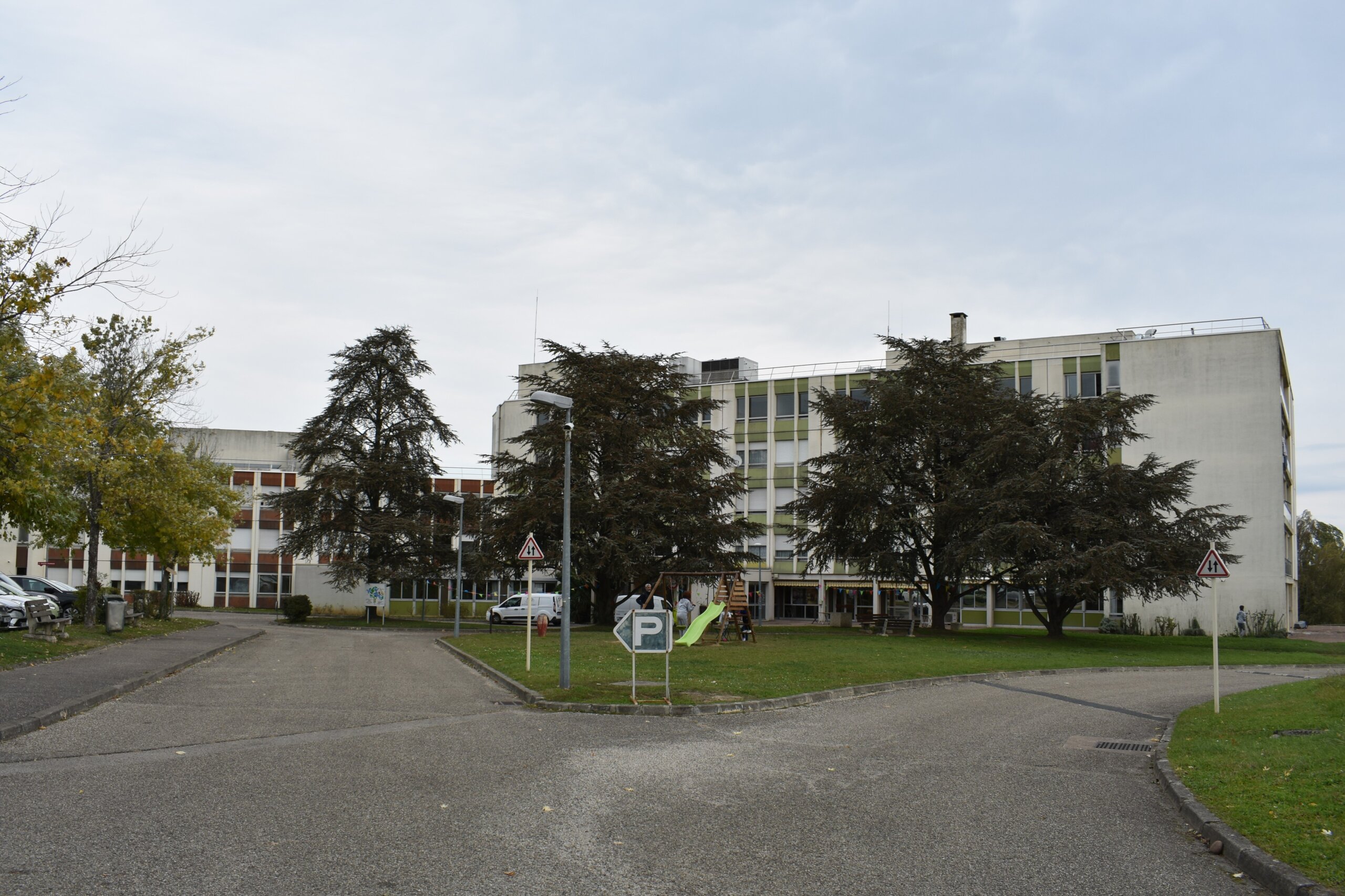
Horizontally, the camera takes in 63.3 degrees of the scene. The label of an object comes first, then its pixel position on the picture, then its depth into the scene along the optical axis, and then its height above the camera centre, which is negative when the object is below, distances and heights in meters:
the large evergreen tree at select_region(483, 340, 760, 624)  43.94 +2.47
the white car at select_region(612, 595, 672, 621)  45.84 -2.77
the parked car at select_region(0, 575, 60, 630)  30.80 -2.13
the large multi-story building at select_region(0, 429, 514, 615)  76.06 -2.03
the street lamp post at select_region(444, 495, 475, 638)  39.38 -1.97
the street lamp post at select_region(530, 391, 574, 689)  18.48 -0.51
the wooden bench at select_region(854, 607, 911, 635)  45.36 -3.35
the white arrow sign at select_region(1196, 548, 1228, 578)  15.92 -0.34
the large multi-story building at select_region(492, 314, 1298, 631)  54.97 +6.09
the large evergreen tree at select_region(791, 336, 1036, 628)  42.88 +3.08
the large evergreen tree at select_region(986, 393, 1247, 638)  39.25 +0.95
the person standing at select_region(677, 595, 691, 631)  35.84 -2.32
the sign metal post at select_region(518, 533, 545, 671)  21.66 -0.24
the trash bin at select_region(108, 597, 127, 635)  30.19 -2.11
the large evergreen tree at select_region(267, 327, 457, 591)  51.56 +3.02
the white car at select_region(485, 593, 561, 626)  55.25 -3.50
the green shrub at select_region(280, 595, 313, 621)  51.12 -3.23
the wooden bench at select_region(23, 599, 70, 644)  25.25 -2.00
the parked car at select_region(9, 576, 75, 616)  40.84 -2.00
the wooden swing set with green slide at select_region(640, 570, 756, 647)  35.25 -2.12
